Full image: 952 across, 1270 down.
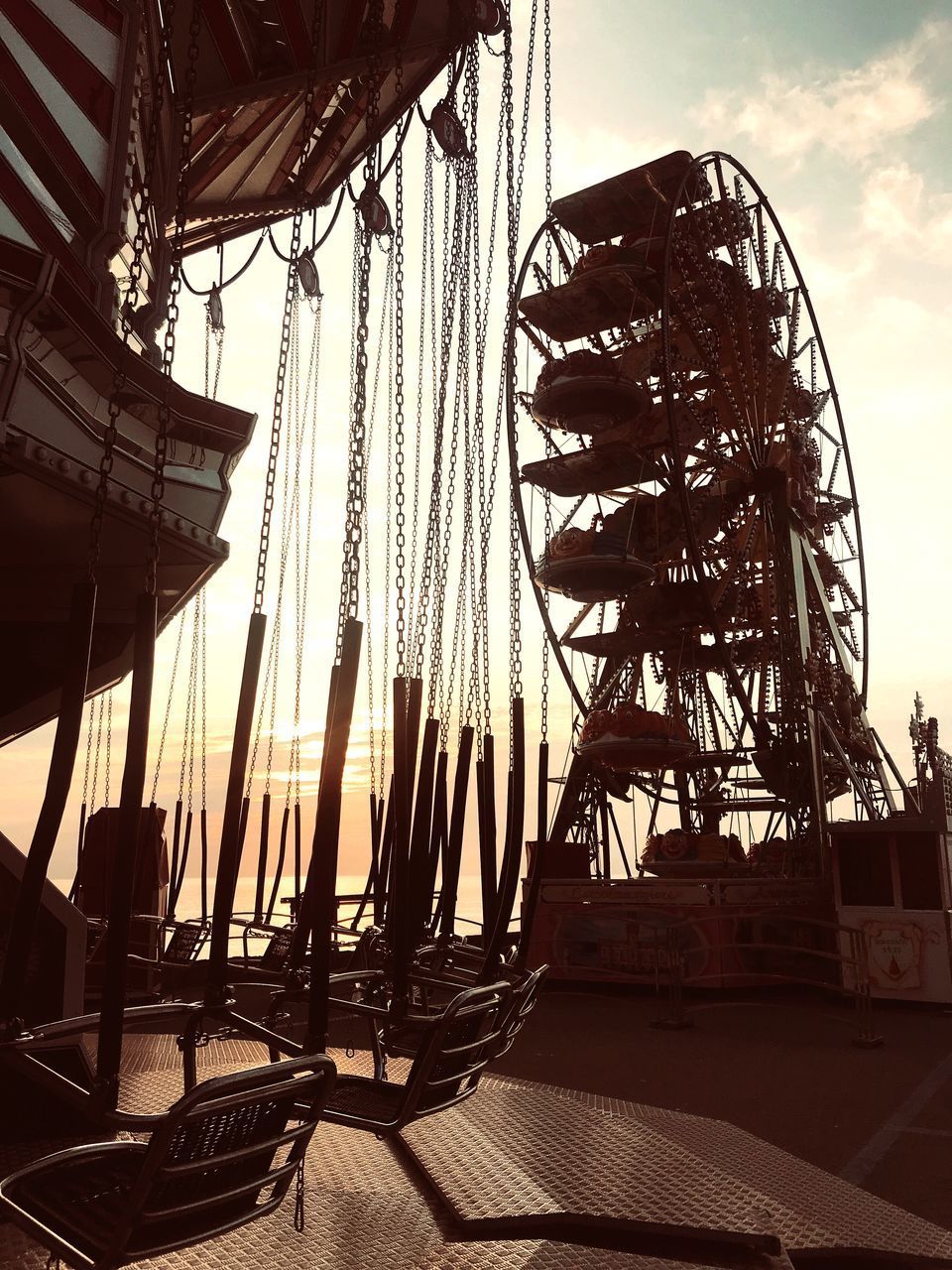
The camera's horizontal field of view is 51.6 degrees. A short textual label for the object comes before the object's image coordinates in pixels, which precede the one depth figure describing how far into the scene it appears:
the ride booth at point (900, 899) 11.01
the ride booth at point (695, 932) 12.39
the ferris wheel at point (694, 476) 19.78
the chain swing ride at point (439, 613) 2.67
